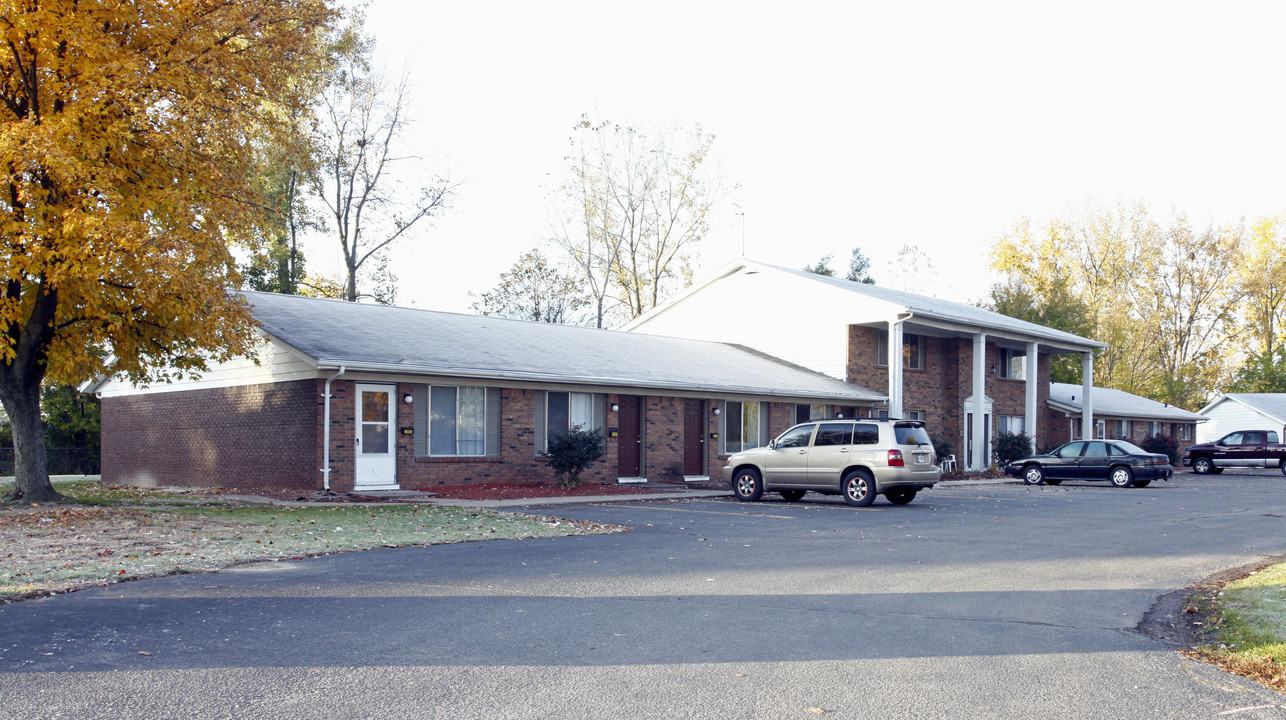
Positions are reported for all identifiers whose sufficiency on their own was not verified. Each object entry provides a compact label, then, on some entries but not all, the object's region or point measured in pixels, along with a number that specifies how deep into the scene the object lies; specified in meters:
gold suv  19.83
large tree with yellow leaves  15.77
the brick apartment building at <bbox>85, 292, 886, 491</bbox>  21.20
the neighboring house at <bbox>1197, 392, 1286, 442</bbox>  56.47
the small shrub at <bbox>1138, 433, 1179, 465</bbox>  47.44
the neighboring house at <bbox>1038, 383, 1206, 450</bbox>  45.62
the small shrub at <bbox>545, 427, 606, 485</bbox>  23.47
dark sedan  29.83
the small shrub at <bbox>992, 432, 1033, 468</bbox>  36.94
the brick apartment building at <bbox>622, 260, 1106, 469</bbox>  35.03
